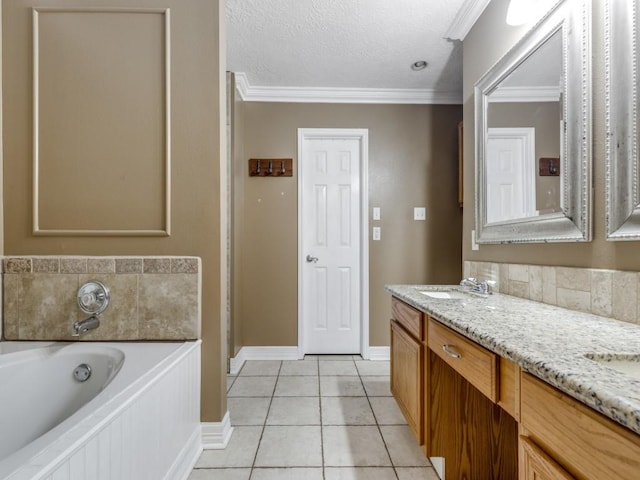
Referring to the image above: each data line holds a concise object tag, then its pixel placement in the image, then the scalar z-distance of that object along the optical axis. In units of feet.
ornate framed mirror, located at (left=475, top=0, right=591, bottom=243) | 3.71
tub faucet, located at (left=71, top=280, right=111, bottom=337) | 4.88
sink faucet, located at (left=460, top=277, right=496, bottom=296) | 5.10
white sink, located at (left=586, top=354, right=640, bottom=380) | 2.17
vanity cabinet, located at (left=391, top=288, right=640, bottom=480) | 1.69
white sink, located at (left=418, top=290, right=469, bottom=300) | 5.15
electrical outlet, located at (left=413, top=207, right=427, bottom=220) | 9.30
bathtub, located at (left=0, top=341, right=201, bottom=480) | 2.48
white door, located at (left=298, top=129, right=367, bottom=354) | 9.47
